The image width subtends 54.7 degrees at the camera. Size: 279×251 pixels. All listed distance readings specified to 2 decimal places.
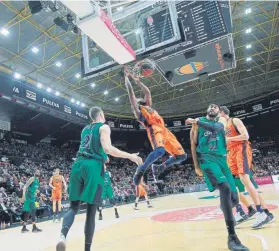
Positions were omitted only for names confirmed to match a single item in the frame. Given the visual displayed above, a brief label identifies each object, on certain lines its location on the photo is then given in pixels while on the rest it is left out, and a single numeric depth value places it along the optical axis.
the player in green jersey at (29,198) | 8.34
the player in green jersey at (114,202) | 8.95
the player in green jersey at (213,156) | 3.32
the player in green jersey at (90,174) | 3.13
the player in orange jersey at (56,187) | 10.60
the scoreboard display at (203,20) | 7.23
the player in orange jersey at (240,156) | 4.50
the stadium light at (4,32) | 15.22
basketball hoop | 4.72
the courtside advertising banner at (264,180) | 22.67
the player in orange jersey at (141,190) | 12.73
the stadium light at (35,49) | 17.50
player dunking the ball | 4.39
